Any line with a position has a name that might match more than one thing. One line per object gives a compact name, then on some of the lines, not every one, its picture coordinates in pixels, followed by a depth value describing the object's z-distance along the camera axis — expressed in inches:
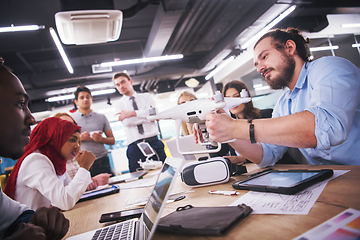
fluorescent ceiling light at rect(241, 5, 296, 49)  154.6
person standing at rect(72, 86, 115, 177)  110.3
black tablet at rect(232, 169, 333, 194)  27.1
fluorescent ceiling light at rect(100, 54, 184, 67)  205.3
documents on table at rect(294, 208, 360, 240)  15.7
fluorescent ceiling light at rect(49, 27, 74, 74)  135.6
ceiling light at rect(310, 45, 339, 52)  213.2
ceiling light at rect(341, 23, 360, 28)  205.8
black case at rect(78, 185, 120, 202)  57.6
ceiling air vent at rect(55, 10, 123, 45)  93.3
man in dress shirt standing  103.3
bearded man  34.2
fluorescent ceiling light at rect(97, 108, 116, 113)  419.2
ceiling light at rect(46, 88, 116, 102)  284.0
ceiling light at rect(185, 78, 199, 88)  351.2
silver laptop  20.8
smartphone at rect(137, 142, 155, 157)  97.0
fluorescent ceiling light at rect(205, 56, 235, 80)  249.3
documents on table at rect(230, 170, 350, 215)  22.4
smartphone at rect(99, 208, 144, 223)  33.2
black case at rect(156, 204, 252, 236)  20.4
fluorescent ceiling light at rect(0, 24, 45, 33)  122.2
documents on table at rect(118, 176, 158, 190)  59.7
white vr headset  41.1
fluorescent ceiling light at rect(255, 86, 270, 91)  297.6
